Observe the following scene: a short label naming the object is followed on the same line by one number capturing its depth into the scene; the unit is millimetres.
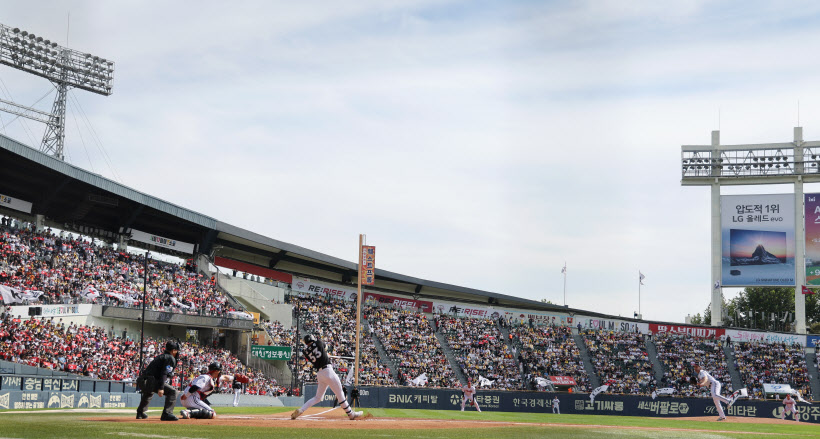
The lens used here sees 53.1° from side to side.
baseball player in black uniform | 17375
